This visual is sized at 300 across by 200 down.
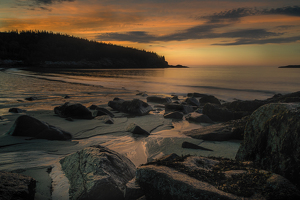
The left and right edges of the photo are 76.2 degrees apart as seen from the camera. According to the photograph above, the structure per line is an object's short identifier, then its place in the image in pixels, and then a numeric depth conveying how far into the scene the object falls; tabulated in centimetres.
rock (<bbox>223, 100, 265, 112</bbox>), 680
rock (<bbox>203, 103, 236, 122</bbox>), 655
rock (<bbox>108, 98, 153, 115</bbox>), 721
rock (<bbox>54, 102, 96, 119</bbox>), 610
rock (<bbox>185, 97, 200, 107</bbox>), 962
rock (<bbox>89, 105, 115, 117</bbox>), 639
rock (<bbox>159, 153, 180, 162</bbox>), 268
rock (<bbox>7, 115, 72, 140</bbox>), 414
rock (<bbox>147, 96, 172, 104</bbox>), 1013
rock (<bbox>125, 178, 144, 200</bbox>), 203
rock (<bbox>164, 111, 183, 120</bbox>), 668
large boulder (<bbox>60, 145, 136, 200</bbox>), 211
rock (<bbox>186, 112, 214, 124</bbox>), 627
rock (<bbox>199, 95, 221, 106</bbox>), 1010
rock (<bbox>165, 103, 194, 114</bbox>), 770
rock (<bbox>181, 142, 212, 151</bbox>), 397
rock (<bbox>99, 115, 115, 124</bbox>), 572
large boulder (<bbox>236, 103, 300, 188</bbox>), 200
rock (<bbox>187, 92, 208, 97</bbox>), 1349
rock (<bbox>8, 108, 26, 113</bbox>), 639
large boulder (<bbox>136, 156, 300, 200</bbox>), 167
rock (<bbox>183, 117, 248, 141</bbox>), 438
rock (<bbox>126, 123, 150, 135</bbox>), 493
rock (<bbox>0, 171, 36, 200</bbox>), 184
